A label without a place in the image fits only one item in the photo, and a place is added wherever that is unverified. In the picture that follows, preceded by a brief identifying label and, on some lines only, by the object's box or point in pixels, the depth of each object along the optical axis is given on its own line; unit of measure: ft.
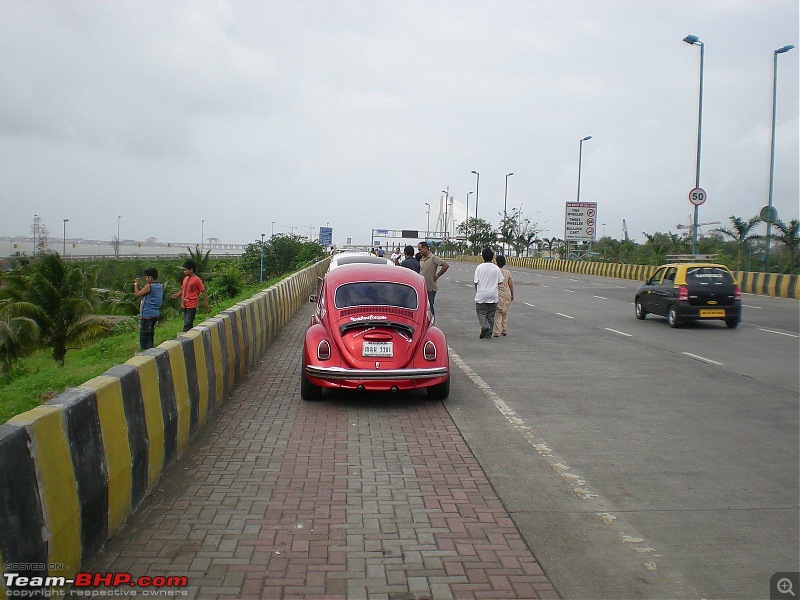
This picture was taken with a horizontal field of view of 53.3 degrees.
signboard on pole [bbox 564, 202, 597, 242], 209.05
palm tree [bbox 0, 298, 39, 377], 85.20
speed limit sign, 114.60
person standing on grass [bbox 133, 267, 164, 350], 48.70
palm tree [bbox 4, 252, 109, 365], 96.53
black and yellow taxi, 62.69
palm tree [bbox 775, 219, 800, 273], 135.23
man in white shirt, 52.26
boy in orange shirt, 51.21
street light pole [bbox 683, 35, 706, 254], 116.83
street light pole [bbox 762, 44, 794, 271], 114.01
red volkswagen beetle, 30.63
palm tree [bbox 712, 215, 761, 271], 153.38
